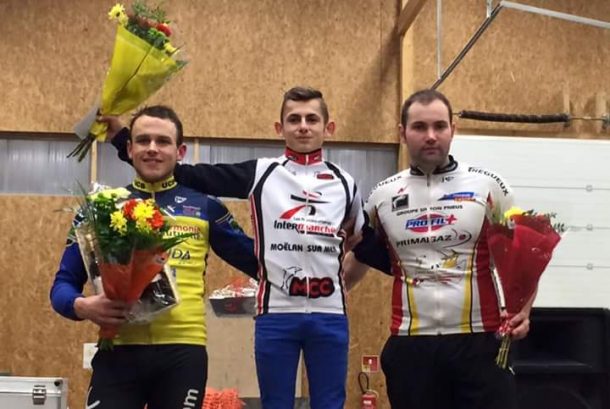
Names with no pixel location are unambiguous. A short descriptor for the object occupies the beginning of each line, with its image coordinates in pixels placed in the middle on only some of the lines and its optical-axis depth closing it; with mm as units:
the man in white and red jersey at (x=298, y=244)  2219
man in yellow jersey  1911
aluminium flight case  3238
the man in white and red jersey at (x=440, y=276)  2066
